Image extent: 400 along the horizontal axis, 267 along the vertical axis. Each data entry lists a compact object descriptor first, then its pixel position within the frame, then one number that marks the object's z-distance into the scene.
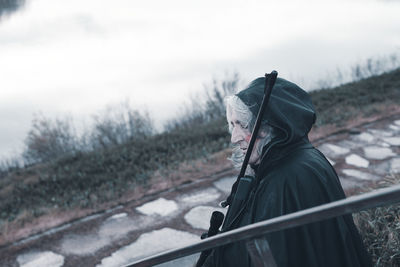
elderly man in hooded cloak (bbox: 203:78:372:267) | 1.80
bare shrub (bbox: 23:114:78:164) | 12.52
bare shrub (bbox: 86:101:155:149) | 12.45
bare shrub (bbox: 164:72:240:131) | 14.80
